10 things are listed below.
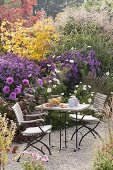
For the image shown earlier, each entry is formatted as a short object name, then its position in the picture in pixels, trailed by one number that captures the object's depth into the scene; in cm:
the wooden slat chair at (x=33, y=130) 751
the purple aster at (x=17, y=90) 963
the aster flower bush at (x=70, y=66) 1172
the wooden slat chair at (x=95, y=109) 844
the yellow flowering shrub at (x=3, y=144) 553
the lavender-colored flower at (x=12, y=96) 945
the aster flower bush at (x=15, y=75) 976
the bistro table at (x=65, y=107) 787
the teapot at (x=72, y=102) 809
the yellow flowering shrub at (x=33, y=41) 1301
